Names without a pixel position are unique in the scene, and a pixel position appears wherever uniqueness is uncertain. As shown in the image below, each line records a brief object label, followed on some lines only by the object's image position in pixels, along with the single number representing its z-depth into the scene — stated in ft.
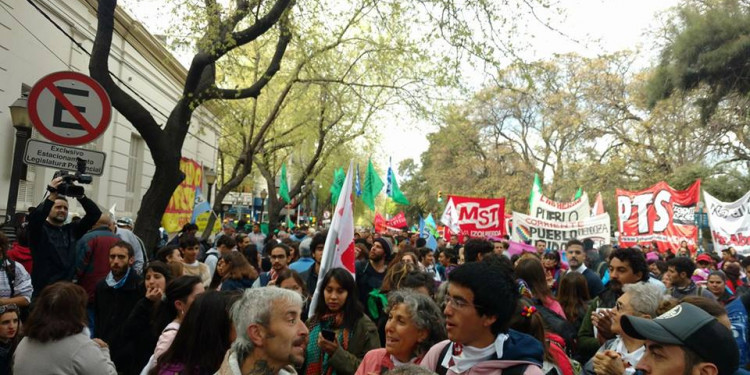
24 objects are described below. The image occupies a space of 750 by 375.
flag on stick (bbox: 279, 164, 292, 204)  85.76
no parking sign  18.43
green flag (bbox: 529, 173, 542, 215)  59.62
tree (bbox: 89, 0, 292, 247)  29.43
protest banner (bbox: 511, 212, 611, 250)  53.83
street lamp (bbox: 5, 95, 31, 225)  25.61
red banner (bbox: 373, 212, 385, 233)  100.73
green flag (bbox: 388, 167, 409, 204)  75.41
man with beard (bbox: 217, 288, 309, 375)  9.65
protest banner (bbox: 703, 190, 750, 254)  47.68
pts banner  56.08
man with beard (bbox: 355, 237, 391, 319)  25.17
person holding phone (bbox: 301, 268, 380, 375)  13.89
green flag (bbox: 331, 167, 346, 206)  80.59
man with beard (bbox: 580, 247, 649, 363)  17.90
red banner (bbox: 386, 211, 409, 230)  102.54
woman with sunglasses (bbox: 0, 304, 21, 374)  14.83
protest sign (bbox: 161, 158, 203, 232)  39.99
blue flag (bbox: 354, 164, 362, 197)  83.27
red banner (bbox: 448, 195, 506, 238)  60.23
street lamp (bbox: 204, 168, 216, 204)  69.10
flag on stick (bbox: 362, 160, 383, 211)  67.31
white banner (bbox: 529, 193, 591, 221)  55.42
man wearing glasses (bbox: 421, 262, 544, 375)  9.78
